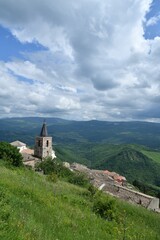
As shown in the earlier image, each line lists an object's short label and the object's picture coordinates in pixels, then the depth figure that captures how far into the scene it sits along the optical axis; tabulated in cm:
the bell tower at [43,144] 4699
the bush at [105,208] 762
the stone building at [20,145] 6585
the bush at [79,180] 1880
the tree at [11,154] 2030
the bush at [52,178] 1247
